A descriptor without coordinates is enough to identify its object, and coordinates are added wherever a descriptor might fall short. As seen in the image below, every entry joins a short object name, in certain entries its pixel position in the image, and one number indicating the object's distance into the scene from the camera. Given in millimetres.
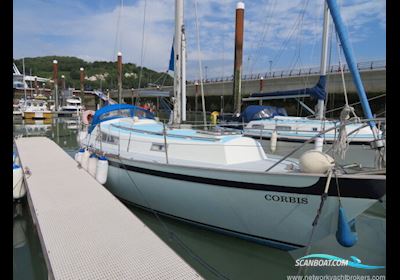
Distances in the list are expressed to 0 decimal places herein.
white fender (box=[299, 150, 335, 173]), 4246
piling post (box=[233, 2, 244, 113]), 16312
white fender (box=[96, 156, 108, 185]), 6830
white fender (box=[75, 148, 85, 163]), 7697
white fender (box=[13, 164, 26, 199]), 6380
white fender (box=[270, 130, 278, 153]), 9531
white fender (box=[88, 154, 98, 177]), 7227
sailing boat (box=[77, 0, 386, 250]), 4176
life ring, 10930
